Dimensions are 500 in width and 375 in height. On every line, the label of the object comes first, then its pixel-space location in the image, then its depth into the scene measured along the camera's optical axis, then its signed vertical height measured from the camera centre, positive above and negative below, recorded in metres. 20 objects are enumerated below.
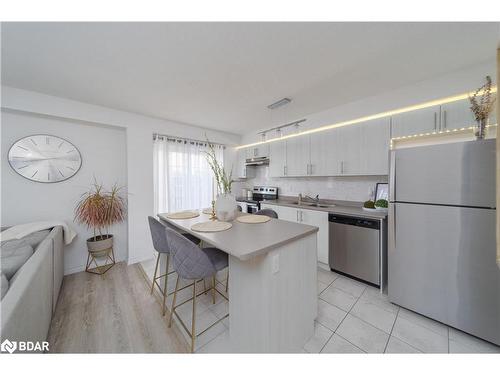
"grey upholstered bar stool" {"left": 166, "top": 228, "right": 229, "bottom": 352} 1.29 -0.56
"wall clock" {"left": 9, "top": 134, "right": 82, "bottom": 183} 2.24 +0.37
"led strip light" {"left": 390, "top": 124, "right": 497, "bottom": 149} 1.78 +0.57
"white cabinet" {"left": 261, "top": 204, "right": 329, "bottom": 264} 2.53 -0.56
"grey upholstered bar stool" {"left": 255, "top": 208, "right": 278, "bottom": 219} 2.24 -0.36
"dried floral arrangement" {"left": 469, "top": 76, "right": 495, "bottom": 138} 1.46 +0.64
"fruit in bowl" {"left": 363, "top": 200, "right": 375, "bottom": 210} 2.35 -0.28
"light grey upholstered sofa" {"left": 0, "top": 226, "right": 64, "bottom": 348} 0.81 -0.65
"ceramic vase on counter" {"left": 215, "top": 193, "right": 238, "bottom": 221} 1.77 -0.23
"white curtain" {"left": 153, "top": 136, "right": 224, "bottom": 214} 3.27 +0.19
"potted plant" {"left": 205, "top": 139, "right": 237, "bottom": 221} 1.77 -0.22
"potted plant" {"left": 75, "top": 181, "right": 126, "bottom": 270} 2.44 -0.42
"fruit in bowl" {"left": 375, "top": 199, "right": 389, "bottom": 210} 2.18 -0.25
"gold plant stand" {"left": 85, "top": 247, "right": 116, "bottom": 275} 2.50 -1.17
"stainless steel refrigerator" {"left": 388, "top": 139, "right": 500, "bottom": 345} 1.34 -0.44
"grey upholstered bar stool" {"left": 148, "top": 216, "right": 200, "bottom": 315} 1.73 -0.52
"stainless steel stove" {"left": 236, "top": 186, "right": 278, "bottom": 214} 3.75 -0.29
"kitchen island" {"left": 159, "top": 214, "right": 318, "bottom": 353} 1.10 -0.71
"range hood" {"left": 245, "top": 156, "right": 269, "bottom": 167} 3.86 +0.54
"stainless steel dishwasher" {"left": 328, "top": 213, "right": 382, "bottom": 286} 2.06 -0.79
